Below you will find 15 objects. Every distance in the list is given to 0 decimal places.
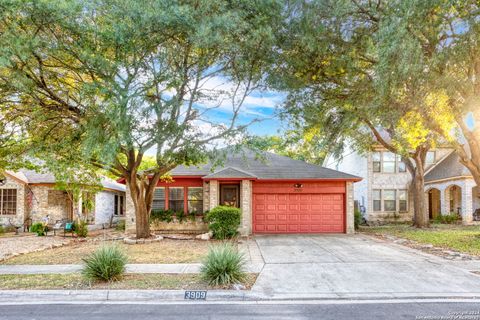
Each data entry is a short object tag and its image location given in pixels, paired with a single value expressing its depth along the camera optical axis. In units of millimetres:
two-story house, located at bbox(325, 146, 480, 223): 26062
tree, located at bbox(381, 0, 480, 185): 10039
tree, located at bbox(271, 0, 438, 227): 11172
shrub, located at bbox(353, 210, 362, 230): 21578
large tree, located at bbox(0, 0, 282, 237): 9766
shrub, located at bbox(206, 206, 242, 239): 16656
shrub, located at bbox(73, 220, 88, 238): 18359
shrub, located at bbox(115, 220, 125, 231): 22572
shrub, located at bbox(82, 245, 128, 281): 8016
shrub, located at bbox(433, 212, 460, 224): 24828
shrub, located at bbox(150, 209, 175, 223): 19562
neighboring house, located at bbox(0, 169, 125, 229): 21016
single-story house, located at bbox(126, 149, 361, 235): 19484
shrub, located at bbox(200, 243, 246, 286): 7730
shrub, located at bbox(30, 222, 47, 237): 18594
